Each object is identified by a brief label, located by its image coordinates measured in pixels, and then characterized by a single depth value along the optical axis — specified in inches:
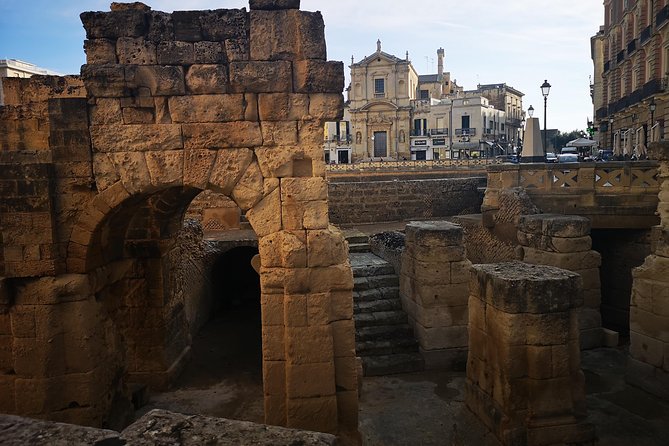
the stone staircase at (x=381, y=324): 330.0
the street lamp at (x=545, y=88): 652.1
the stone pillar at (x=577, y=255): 346.6
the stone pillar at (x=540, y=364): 224.4
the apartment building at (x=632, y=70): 912.3
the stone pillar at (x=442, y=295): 332.5
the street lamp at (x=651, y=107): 745.2
